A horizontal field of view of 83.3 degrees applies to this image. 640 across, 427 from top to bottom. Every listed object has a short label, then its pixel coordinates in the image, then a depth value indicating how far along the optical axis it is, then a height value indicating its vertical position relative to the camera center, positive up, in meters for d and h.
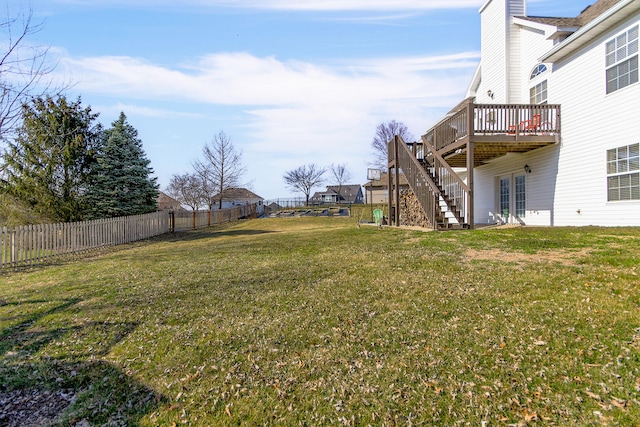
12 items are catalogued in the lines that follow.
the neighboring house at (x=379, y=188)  49.94 +2.90
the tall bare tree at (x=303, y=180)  66.12 +5.68
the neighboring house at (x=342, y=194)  75.56 +3.31
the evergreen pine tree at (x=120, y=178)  16.86 +1.76
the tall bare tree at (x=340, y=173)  72.44 +7.29
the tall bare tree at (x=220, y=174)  36.03 +3.84
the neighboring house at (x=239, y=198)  57.72 +2.48
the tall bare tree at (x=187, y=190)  47.53 +3.22
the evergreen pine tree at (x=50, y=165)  14.98 +2.18
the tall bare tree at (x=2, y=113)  6.93 +2.00
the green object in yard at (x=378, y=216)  16.58 -0.34
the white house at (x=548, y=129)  9.29 +2.39
